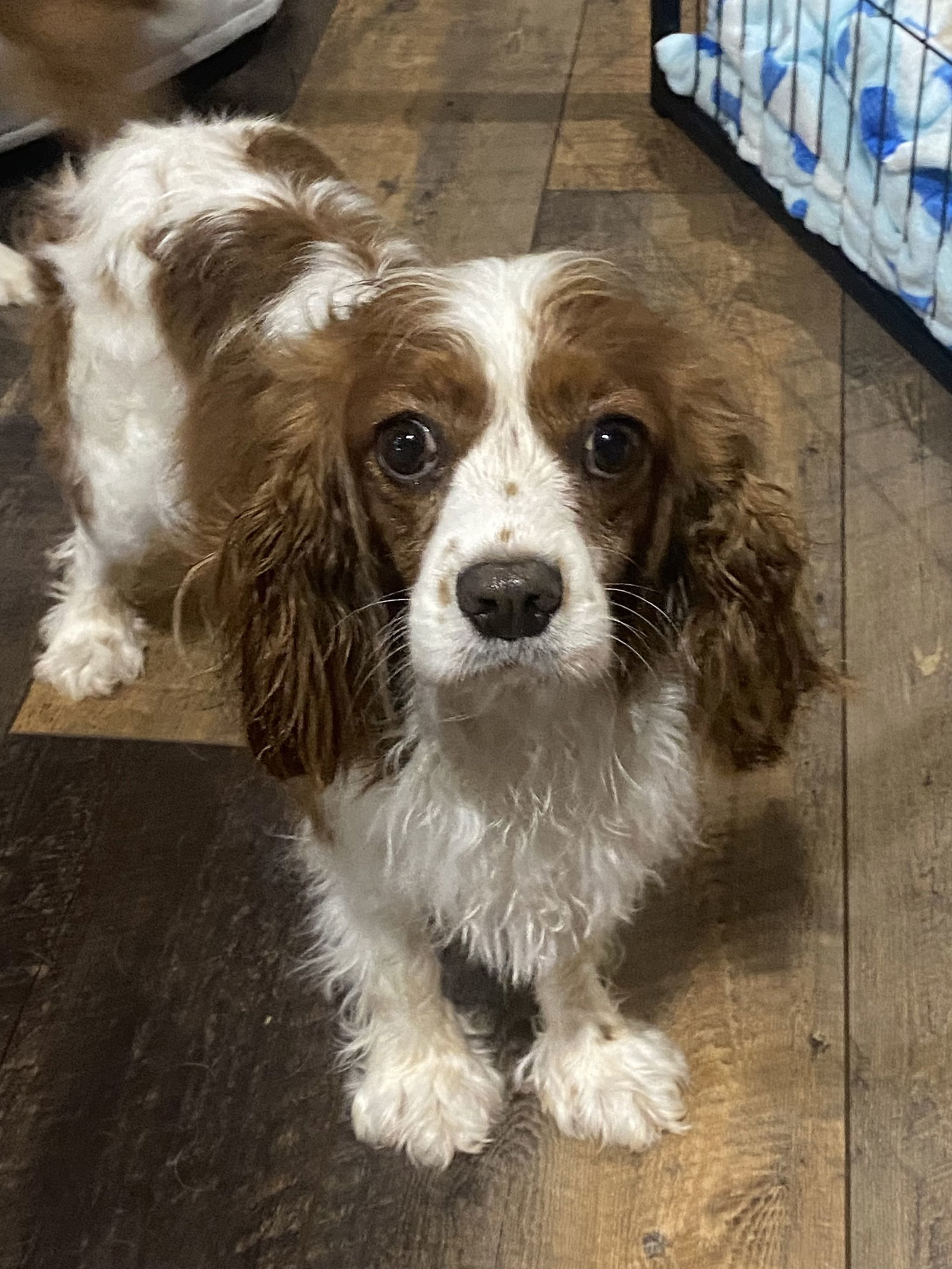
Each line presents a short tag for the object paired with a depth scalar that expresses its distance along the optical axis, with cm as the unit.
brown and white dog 41
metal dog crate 89
